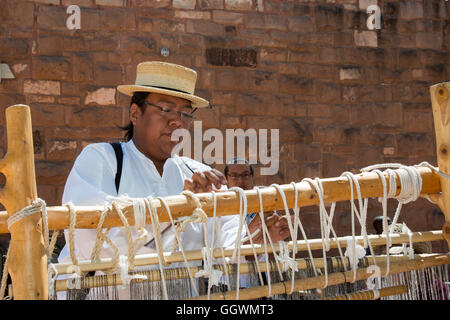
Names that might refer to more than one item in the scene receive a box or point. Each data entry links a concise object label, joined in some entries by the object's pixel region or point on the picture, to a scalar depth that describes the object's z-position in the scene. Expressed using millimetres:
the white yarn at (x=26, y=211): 3203
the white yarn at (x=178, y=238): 3297
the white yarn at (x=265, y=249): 3337
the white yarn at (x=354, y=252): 3414
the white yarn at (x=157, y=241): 3280
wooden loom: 3203
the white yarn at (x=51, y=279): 3233
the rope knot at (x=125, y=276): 3276
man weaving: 3670
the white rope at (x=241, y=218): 3331
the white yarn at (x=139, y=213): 3274
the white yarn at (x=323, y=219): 3383
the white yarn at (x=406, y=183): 3460
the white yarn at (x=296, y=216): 3357
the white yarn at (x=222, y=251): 3329
